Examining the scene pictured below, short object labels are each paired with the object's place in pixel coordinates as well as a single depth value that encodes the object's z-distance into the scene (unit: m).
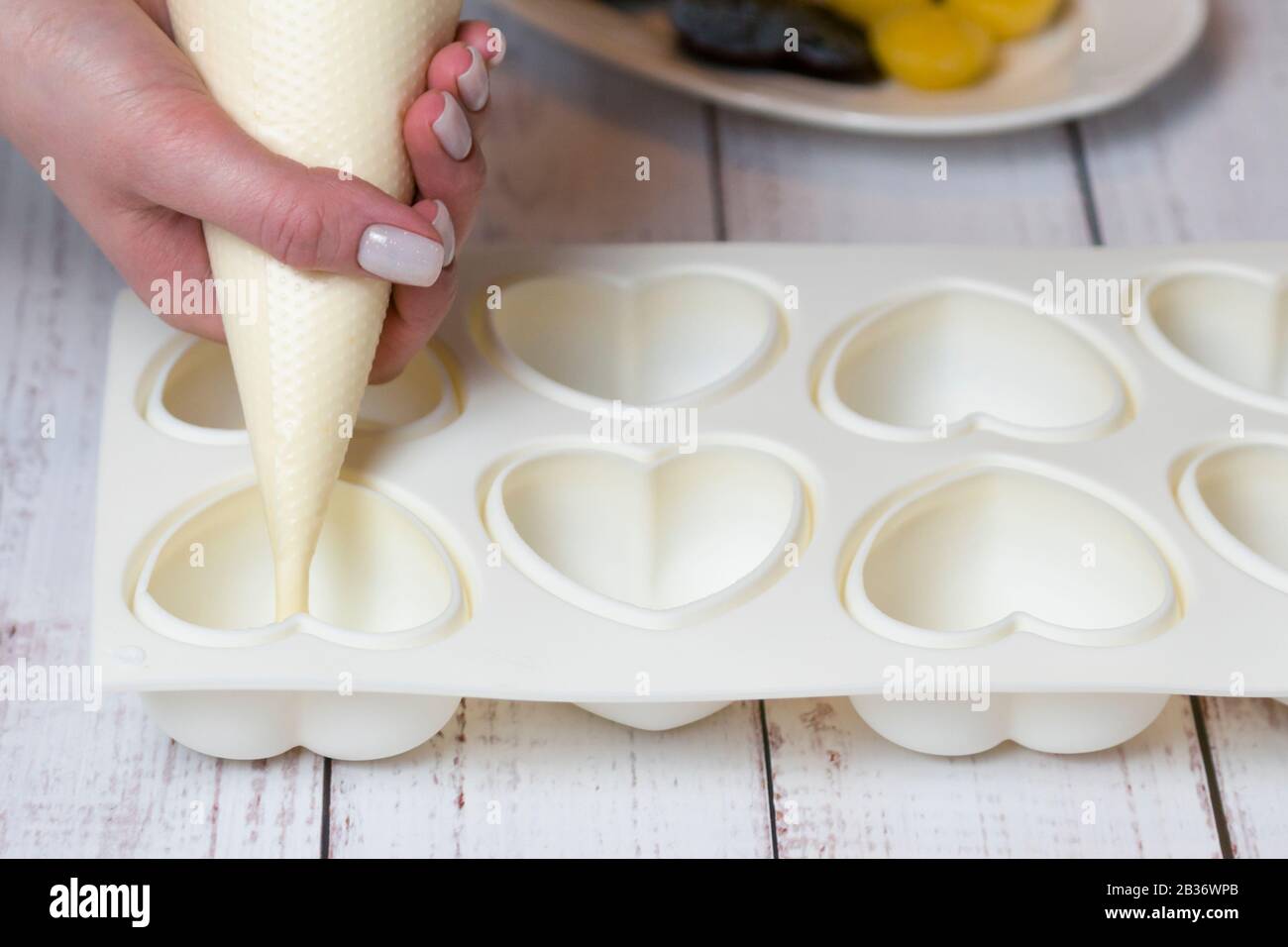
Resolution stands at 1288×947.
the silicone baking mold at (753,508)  0.66
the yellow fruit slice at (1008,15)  1.09
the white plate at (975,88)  1.04
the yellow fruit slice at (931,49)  1.06
